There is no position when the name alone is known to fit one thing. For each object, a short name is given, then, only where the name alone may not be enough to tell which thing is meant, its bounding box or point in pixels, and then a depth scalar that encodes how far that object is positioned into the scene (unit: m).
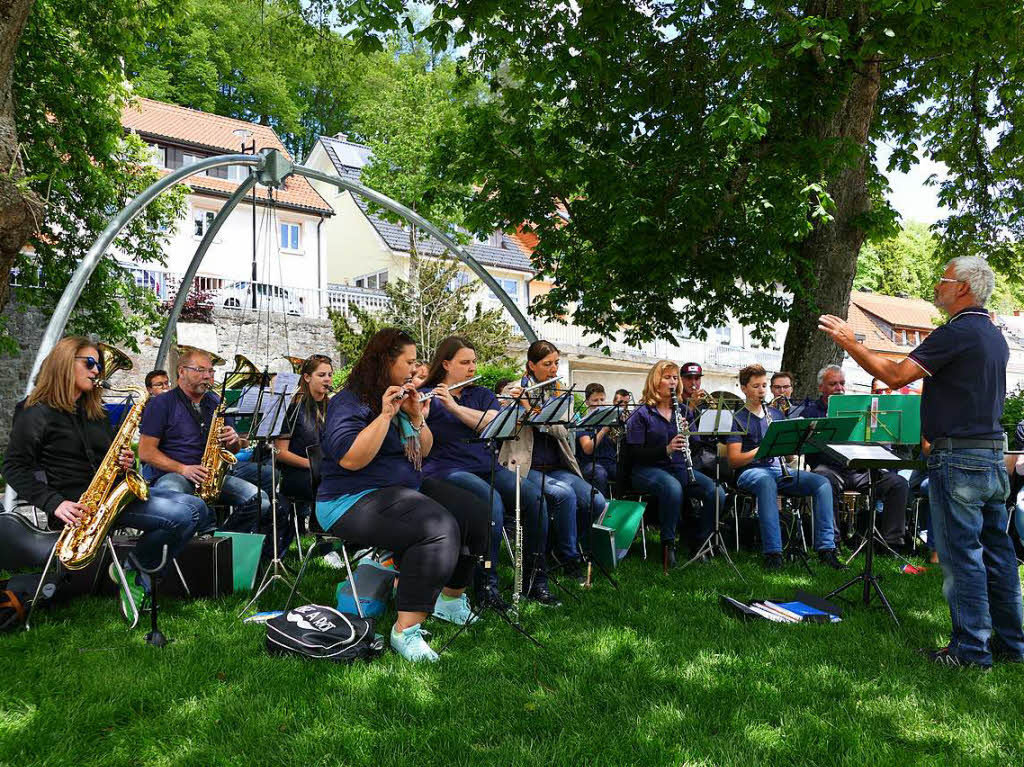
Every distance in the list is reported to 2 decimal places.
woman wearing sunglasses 4.81
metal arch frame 8.37
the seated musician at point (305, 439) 7.03
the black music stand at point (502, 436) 4.78
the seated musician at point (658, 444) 7.46
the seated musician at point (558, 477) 6.36
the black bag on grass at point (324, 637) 4.29
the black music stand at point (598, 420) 6.68
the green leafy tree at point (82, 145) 11.41
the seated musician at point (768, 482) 7.22
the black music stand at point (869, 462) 5.07
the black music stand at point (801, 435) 6.50
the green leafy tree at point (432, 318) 22.47
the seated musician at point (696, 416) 7.98
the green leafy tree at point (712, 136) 8.48
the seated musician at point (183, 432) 6.19
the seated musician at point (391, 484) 4.36
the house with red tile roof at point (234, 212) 28.75
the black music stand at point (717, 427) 6.83
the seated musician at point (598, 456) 8.03
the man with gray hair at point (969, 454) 4.26
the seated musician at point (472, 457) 5.45
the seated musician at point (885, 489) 7.99
